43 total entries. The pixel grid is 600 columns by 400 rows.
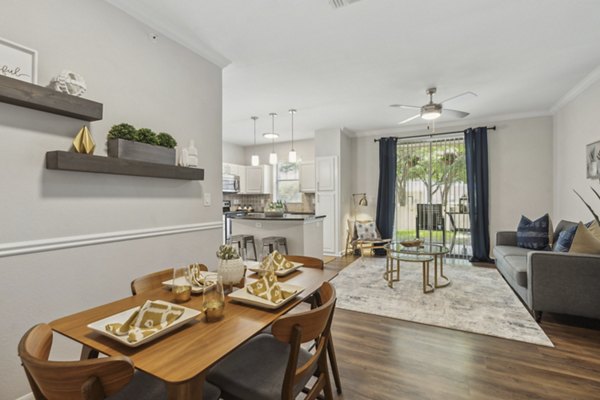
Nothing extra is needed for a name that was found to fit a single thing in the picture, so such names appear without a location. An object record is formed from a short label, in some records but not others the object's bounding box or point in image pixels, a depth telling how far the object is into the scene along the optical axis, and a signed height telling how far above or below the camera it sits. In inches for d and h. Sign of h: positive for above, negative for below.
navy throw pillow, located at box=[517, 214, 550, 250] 160.7 -19.5
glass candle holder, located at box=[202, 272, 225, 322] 47.3 -17.1
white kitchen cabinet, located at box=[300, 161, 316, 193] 270.4 +22.8
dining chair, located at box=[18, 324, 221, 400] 31.4 -19.3
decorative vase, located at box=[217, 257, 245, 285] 60.6 -14.6
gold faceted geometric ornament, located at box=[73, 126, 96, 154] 73.2 +15.4
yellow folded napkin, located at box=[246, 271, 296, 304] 53.9 -17.2
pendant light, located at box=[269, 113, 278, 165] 213.9 +35.0
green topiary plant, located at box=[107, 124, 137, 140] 82.6 +20.1
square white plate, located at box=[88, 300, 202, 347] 39.6 -18.7
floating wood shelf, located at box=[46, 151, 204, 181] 69.2 +10.0
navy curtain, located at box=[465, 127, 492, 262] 214.5 +6.3
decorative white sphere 69.1 +29.1
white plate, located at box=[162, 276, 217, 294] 58.1 -18.2
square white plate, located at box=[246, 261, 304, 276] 72.0 -17.9
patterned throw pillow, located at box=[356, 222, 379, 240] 233.5 -24.7
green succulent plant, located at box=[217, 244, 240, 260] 60.8 -10.9
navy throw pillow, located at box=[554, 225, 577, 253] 126.4 -18.2
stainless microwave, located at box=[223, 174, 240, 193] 265.1 +17.3
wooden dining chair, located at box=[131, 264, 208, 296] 63.4 -18.5
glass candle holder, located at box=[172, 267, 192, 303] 55.3 -16.6
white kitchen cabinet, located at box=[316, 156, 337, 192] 241.4 +24.0
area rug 110.3 -47.5
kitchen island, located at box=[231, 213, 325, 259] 179.9 -19.0
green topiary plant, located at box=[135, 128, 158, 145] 86.6 +20.1
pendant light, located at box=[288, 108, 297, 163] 215.2 +33.4
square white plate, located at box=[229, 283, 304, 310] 51.8 -18.2
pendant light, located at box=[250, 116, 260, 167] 227.6 +32.4
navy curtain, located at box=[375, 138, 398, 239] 243.6 +12.5
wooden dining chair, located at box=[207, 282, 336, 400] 42.6 -29.8
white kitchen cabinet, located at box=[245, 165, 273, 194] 295.6 +21.9
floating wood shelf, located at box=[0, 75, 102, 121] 60.2 +23.4
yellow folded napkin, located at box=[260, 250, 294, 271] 73.4 -16.0
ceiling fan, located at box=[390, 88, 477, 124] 151.6 +47.7
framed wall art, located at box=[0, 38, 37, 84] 62.4 +31.6
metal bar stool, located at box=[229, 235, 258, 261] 185.5 -24.8
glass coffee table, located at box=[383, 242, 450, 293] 145.7 -29.5
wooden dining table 34.4 -19.7
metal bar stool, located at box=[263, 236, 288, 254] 174.7 -25.3
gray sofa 103.7 -31.3
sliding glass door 228.4 +6.0
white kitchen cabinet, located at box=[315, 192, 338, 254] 242.1 -13.6
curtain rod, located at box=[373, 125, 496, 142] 215.1 +53.7
